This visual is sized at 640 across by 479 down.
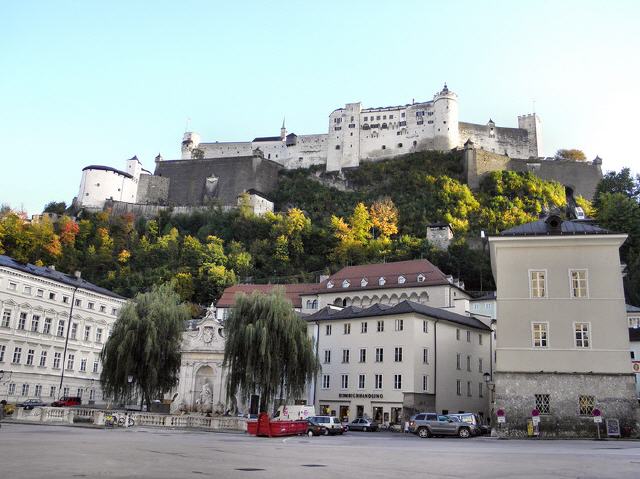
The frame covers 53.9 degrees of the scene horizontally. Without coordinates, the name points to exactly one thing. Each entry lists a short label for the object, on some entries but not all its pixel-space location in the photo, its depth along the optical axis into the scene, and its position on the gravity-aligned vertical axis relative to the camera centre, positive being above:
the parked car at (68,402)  46.38 -0.88
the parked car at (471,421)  32.09 -0.69
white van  34.38 -0.68
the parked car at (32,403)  46.50 -1.06
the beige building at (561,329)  30.70 +4.08
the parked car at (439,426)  32.09 -1.01
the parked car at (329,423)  32.69 -1.10
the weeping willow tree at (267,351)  36.69 +2.76
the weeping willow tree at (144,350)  38.72 +2.61
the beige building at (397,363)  45.69 +3.10
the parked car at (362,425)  41.19 -1.42
